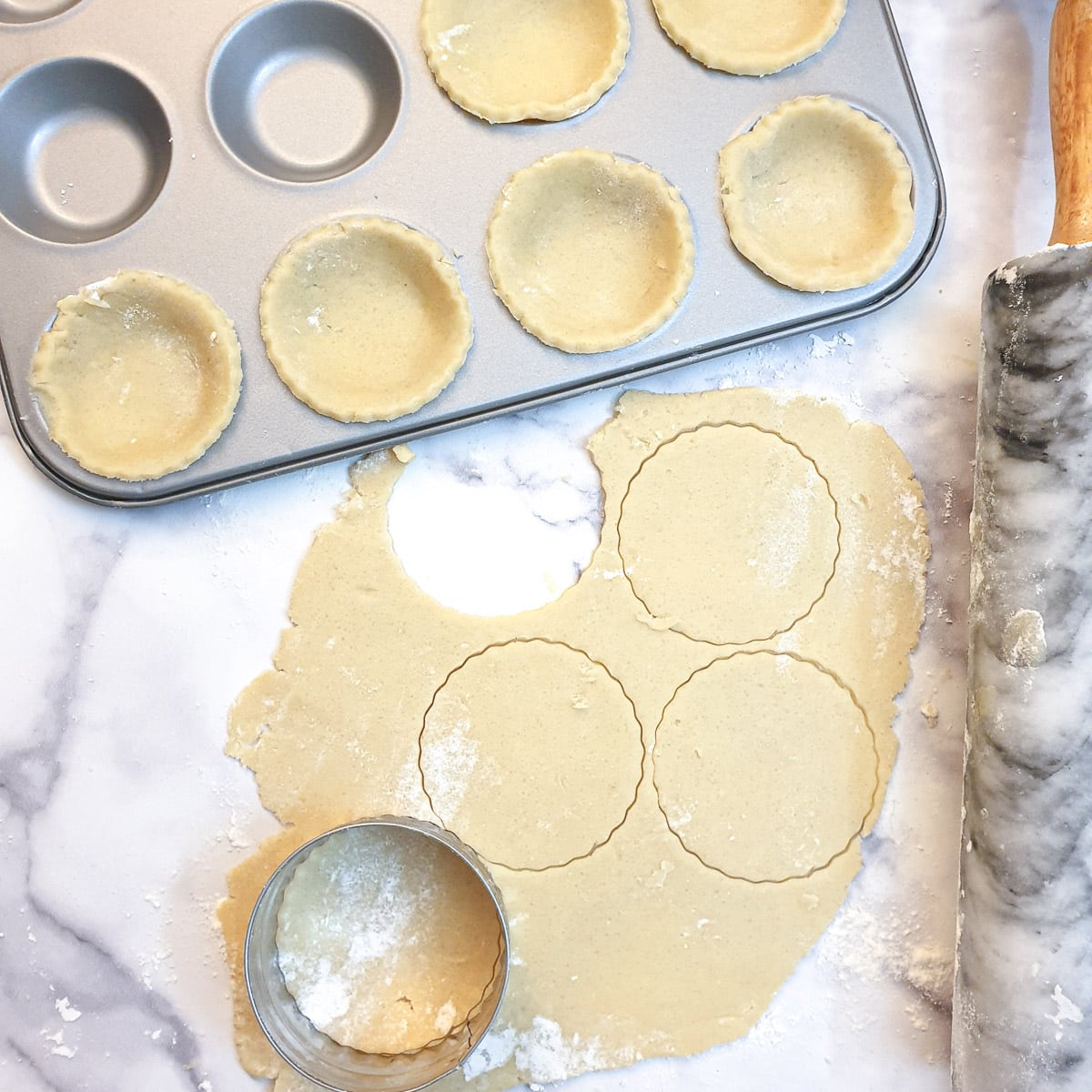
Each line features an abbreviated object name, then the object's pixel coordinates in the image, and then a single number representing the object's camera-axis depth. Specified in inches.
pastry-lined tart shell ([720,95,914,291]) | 17.5
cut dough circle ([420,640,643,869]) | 17.6
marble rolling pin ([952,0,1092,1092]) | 15.9
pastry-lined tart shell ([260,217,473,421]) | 17.3
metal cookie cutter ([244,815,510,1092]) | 16.2
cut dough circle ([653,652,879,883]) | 17.7
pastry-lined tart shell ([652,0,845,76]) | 17.5
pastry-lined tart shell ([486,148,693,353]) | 17.5
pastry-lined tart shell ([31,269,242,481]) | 17.2
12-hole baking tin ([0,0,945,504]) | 17.4
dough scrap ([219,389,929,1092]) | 17.5
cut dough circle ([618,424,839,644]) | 17.9
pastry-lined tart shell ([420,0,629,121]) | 17.5
